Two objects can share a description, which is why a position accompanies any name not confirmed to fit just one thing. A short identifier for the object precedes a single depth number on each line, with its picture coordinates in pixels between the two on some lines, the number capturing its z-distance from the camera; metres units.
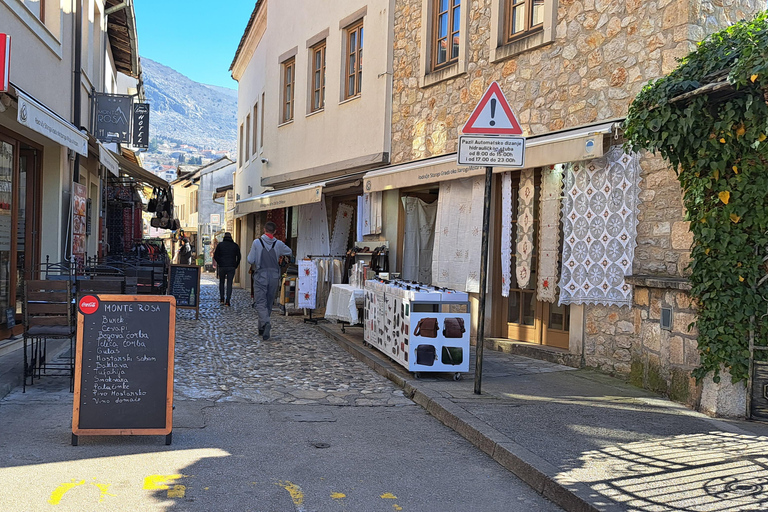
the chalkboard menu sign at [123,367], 5.12
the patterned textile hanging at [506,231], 9.85
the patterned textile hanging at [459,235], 10.46
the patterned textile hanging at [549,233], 8.94
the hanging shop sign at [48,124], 7.26
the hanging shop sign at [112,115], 13.55
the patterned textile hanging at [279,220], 19.73
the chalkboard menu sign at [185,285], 13.93
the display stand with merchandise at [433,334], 7.83
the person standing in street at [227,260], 17.14
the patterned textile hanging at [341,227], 16.23
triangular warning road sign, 6.74
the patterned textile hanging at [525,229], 9.47
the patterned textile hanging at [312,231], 16.39
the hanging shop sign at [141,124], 15.94
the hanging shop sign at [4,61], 6.73
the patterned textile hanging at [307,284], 13.91
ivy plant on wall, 5.91
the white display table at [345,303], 11.09
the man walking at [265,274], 11.39
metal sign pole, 6.80
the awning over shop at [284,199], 14.43
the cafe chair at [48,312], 6.90
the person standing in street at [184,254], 28.70
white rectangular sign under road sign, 6.73
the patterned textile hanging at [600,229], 7.88
